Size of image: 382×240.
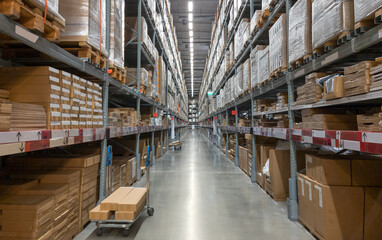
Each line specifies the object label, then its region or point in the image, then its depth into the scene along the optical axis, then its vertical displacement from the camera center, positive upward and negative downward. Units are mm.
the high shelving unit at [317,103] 1980 +572
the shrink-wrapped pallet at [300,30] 2998 +1329
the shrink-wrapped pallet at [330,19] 2266 +1142
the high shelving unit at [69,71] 1771 +729
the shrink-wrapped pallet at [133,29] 6117 +2711
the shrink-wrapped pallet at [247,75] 5887 +1337
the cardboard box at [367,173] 2574 -582
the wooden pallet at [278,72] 3733 +923
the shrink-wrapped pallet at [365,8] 1893 +1019
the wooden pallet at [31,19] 1738 +966
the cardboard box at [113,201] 2910 -1033
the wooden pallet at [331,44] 2297 +906
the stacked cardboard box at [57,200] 2475 -863
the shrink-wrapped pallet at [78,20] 2920 +1407
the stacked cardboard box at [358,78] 2021 +430
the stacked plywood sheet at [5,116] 1724 +83
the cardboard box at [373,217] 2469 -1045
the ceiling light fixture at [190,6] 12550 +6916
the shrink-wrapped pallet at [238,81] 6630 +1349
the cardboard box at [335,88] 2328 +382
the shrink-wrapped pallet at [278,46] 3736 +1377
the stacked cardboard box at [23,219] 2152 -909
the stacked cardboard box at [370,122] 1939 +10
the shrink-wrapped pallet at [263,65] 4539 +1258
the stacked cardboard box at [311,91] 2818 +442
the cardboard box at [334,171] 2611 -560
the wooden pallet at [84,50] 2975 +1050
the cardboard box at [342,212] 2523 -1013
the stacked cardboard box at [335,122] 2646 +20
